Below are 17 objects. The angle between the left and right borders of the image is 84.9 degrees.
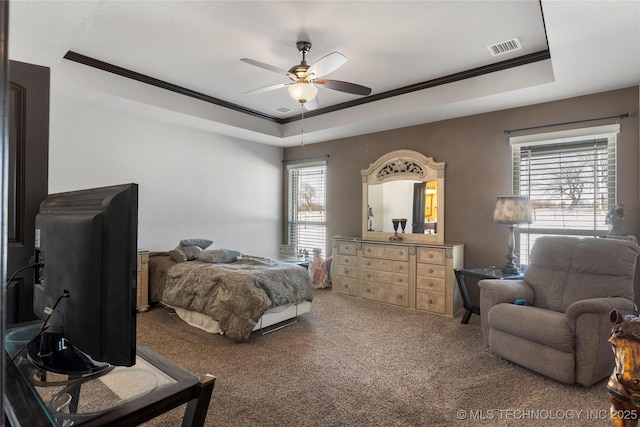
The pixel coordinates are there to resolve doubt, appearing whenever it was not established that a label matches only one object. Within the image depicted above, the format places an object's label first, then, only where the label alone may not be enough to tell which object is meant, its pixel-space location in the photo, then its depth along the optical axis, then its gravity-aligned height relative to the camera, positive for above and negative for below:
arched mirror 4.80 +0.29
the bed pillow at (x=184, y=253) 4.41 -0.48
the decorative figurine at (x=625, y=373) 1.25 -0.56
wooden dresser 4.29 -0.74
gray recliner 2.47 -0.70
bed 3.36 -0.79
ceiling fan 2.86 +1.21
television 0.83 -0.15
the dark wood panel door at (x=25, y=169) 1.70 +0.23
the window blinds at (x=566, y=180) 3.61 +0.44
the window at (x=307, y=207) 6.23 +0.20
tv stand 0.88 -0.50
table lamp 3.66 +0.06
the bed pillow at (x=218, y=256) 4.30 -0.49
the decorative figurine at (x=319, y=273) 5.73 -0.92
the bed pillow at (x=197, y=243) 4.81 -0.37
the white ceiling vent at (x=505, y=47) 3.17 +1.61
